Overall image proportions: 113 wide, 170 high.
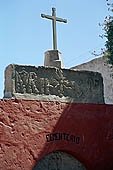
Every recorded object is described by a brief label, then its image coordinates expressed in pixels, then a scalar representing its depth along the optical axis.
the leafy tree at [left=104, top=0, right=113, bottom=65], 8.45
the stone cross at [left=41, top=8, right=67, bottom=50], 8.05
